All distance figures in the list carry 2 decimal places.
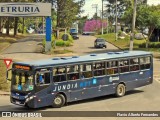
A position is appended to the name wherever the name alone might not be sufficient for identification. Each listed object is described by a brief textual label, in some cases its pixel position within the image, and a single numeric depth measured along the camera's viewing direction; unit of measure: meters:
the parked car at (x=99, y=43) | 66.19
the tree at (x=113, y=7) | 137.25
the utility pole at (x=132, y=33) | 40.73
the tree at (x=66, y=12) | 93.00
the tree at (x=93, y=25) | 146.95
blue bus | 19.30
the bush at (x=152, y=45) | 60.19
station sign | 52.06
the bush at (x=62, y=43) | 65.00
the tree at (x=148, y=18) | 57.72
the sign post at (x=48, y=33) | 52.84
